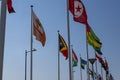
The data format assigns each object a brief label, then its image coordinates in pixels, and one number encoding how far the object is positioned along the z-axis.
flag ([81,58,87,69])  44.37
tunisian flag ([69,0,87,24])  21.53
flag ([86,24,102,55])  27.61
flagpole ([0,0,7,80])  12.54
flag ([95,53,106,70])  37.33
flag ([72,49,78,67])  34.62
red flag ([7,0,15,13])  15.54
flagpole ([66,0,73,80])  20.21
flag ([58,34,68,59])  29.50
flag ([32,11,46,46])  22.51
